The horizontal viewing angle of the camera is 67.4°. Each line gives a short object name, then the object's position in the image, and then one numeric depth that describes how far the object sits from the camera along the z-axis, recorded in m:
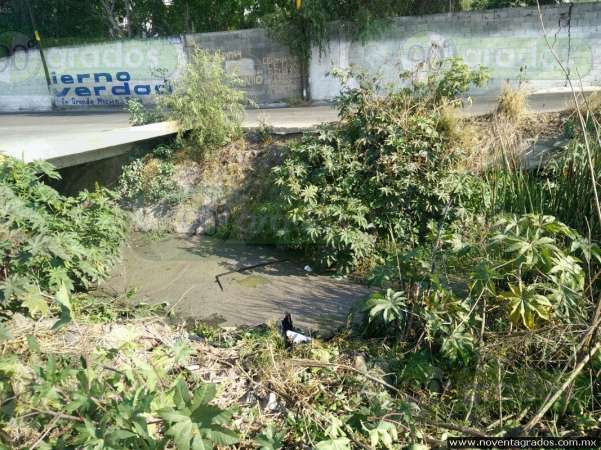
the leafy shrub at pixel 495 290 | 2.98
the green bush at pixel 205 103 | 7.83
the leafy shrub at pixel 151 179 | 8.02
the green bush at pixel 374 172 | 5.94
